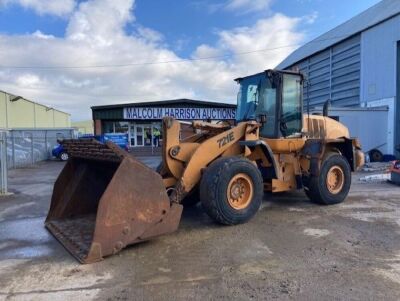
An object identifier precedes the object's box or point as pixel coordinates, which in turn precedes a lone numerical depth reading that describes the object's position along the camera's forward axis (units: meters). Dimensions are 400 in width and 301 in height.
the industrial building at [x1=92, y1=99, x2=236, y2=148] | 28.52
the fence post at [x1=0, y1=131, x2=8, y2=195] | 10.44
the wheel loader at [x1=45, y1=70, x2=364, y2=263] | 4.88
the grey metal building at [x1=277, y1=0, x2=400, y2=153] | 17.48
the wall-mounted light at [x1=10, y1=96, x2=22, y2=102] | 35.44
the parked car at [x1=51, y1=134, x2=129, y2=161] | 24.80
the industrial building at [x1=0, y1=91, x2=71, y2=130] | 34.41
